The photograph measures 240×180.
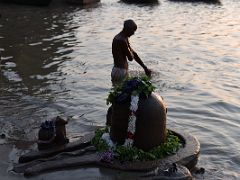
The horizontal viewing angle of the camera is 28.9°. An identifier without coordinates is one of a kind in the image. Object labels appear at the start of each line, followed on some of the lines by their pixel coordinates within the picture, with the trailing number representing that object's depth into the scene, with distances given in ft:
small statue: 23.31
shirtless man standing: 31.56
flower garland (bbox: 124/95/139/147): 21.56
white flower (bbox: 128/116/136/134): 21.68
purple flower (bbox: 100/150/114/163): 21.84
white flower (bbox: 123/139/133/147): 22.15
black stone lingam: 21.66
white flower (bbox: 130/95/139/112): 21.52
